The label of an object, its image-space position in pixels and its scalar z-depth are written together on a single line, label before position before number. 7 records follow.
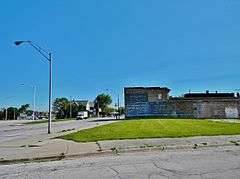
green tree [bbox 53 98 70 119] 72.56
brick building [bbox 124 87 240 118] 36.88
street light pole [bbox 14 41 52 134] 15.11
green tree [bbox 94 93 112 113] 82.36
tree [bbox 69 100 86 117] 72.93
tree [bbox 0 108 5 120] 71.39
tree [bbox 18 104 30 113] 92.60
